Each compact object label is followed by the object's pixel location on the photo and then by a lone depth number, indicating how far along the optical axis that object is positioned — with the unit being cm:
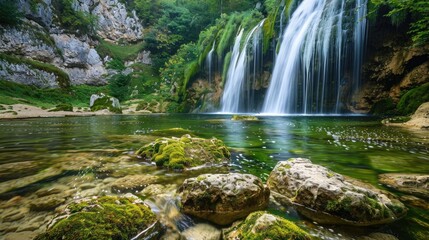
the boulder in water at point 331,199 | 259
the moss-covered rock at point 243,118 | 1564
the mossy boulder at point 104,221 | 195
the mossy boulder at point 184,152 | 469
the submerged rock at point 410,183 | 336
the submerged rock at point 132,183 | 350
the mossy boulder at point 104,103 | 2872
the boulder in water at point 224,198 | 281
